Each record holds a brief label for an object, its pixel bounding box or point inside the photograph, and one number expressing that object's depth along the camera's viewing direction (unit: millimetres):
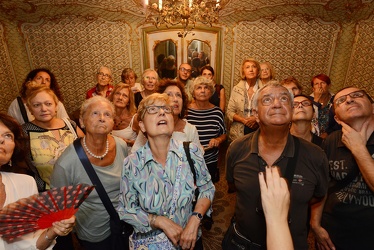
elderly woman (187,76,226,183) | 3377
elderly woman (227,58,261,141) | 4445
